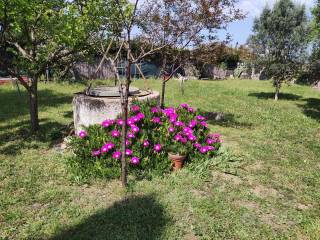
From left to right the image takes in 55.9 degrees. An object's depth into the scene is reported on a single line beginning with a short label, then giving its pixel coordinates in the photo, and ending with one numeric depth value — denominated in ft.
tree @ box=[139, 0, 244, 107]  28.12
